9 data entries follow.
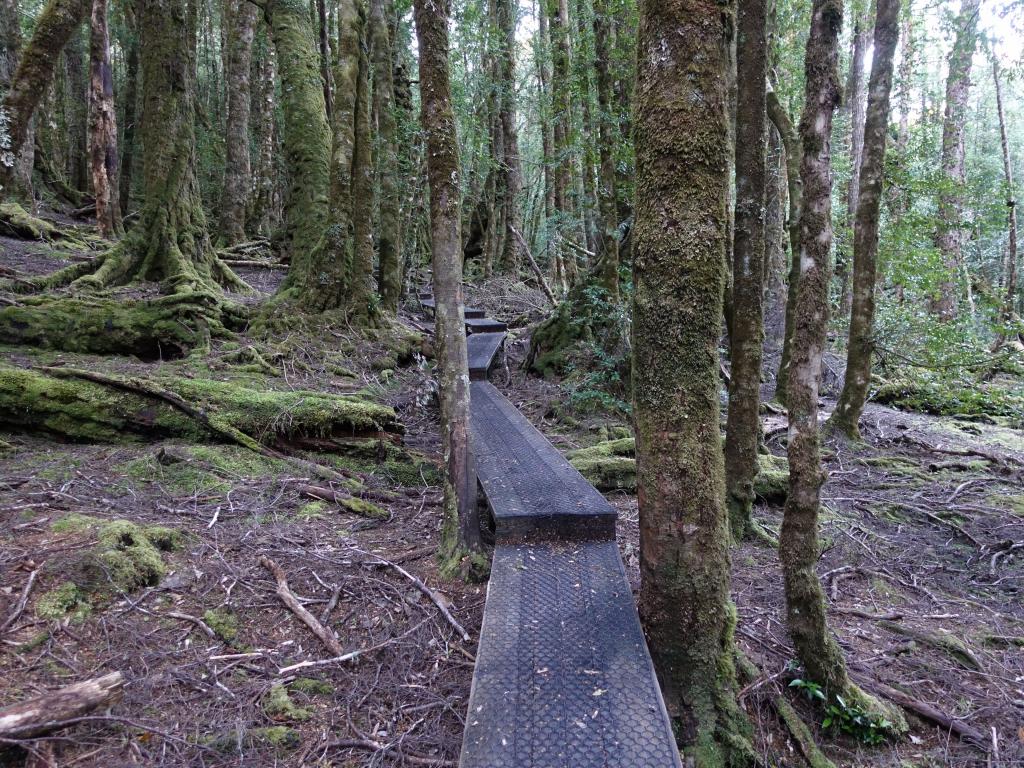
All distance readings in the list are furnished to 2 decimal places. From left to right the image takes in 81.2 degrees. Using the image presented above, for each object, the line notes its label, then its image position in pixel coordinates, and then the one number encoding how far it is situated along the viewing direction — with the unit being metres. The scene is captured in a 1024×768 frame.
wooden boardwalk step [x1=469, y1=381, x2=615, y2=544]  3.98
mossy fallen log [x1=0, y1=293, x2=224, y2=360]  6.86
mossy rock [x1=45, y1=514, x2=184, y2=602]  3.22
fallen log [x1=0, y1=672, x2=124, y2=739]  2.15
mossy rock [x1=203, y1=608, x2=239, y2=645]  3.15
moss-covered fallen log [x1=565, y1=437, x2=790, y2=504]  5.85
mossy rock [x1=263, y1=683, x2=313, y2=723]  2.69
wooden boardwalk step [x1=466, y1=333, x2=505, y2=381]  9.42
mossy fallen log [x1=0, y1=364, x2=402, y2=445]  5.25
